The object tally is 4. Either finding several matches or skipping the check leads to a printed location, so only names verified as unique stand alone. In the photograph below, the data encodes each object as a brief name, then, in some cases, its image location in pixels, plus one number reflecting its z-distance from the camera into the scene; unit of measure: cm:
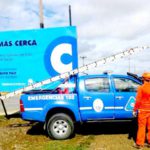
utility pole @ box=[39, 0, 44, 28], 888
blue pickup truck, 488
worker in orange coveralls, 420
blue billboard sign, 710
